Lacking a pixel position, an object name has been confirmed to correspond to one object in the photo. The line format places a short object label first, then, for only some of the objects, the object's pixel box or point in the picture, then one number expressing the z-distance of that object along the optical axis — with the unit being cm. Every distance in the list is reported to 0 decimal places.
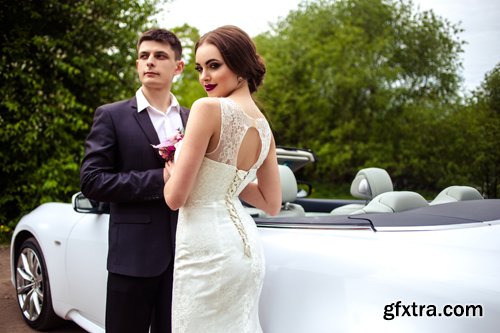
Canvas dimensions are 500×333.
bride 174
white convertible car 170
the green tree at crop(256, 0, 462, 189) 1466
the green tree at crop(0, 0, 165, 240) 668
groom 209
